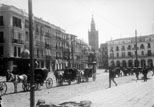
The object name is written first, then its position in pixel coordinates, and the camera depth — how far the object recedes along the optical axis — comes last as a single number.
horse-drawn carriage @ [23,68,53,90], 14.48
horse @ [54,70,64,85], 18.58
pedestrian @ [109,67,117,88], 16.06
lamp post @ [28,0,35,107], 7.88
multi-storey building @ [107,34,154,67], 75.88
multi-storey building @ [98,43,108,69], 100.12
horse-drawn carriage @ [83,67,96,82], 22.14
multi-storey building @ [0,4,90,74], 35.75
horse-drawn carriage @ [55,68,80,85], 18.58
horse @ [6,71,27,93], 13.65
